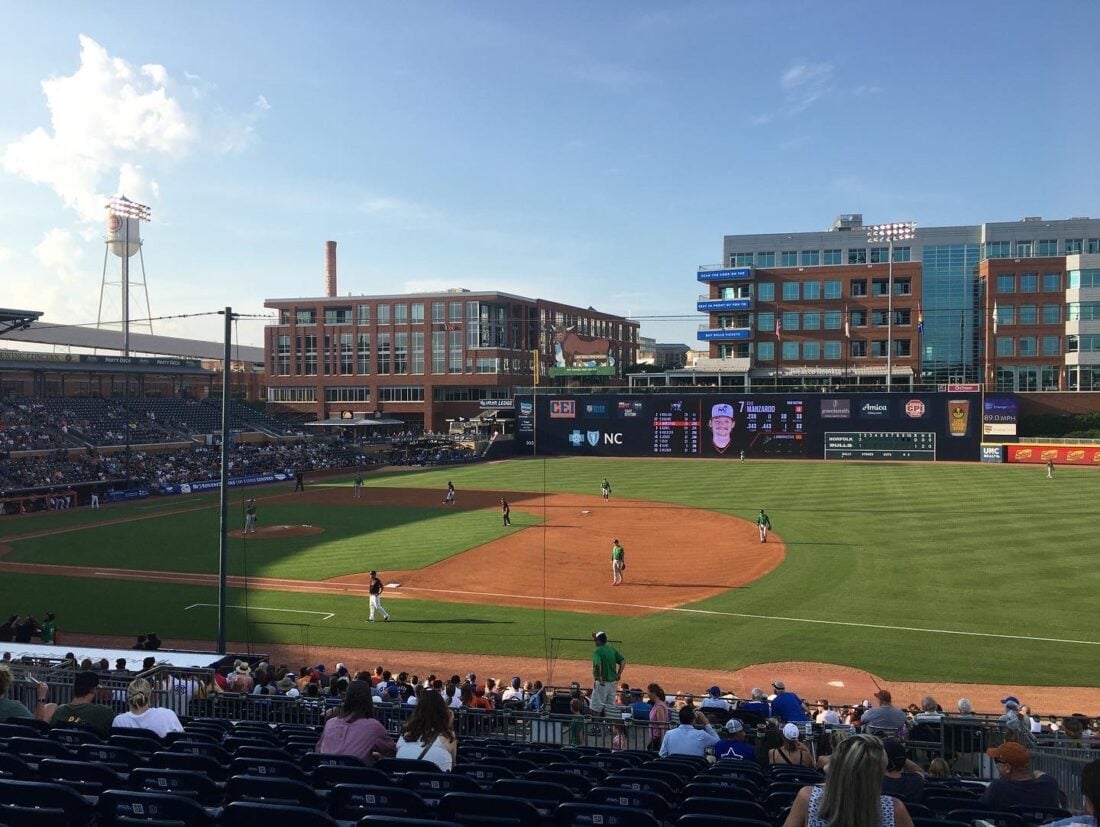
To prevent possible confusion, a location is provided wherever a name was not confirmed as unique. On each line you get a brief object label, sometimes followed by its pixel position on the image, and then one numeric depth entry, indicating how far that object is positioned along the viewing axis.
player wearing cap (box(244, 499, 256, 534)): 39.53
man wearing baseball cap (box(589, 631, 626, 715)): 15.04
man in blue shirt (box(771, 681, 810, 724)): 12.84
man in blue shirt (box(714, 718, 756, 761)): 9.46
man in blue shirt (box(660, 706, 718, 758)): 9.66
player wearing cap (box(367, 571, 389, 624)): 24.19
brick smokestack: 115.81
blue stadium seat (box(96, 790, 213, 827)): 4.98
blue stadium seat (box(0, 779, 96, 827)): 5.00
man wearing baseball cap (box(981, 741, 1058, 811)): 6.41
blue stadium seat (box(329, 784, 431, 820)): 5.21
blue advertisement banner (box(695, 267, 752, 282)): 93.14
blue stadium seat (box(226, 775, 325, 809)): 5.48
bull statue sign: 88.69
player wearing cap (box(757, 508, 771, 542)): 35.03
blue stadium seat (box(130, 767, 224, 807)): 6.01
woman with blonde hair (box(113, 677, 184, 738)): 8.31
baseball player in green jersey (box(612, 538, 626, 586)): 28.45
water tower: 96.81
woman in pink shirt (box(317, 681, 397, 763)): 7.13
